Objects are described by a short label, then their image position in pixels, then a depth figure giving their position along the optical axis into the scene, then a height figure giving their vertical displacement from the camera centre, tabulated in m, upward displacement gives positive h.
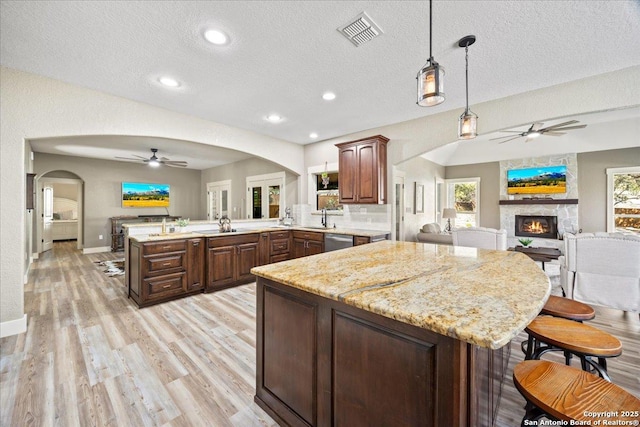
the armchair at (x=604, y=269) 2.74 -0.65
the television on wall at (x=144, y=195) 7.91 +0.56
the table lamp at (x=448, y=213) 7.45 -0.03
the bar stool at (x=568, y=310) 1.54 -0.61
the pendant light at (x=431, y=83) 1.46 +0.74
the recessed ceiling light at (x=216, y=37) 2.03 +1.42
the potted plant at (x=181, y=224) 4.15 -0.19
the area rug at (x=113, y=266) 4.98 -1.15
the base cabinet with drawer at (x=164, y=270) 3.25 -0.77
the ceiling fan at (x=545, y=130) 4.39 +1.45
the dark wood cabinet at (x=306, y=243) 4.59 -0.57
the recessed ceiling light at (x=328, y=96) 3.15 +1.45
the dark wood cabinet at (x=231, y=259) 3.88 -0.75
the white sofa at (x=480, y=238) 3.48 -0.36
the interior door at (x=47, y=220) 7.48 -0.25
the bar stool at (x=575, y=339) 1.20 -0.63
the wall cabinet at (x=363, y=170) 4.20 +0.71
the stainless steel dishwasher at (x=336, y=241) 4.14 -0.48
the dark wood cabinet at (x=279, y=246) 4.73 -0.63
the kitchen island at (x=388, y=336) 0.86 -0.51
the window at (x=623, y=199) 5.66 +0.28
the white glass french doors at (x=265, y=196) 6.21 +0.43
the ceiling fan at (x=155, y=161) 6.16 +1.30
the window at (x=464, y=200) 7.94 +0.39
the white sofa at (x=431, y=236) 5.68 -0.55
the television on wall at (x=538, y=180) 6.50 +0.84
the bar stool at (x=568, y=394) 0.87 -0.67
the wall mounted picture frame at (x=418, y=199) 6.48 +0.34
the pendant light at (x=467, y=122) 2.08 +0.73
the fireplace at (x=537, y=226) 6.60 -0.37
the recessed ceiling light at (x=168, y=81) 2.76 +1.44
